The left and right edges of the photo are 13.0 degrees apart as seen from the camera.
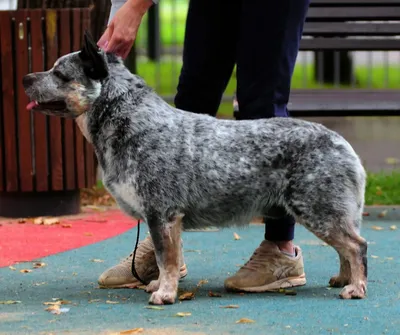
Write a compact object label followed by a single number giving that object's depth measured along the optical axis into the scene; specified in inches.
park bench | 540.6
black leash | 335.2
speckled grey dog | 307.1
